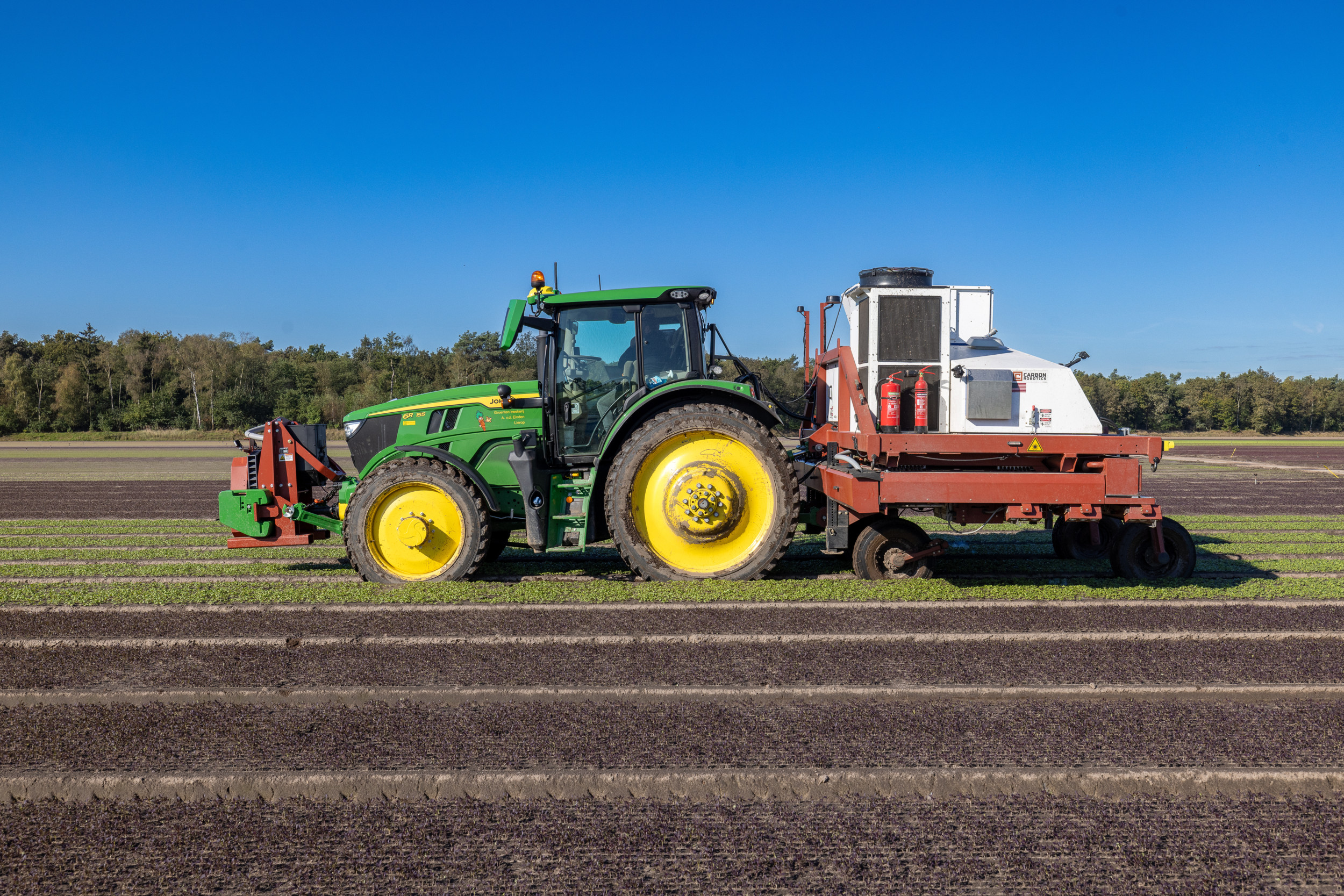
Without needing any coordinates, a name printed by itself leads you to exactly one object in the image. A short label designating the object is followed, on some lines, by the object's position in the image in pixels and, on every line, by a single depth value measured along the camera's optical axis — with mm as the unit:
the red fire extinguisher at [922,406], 6801
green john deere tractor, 6918
